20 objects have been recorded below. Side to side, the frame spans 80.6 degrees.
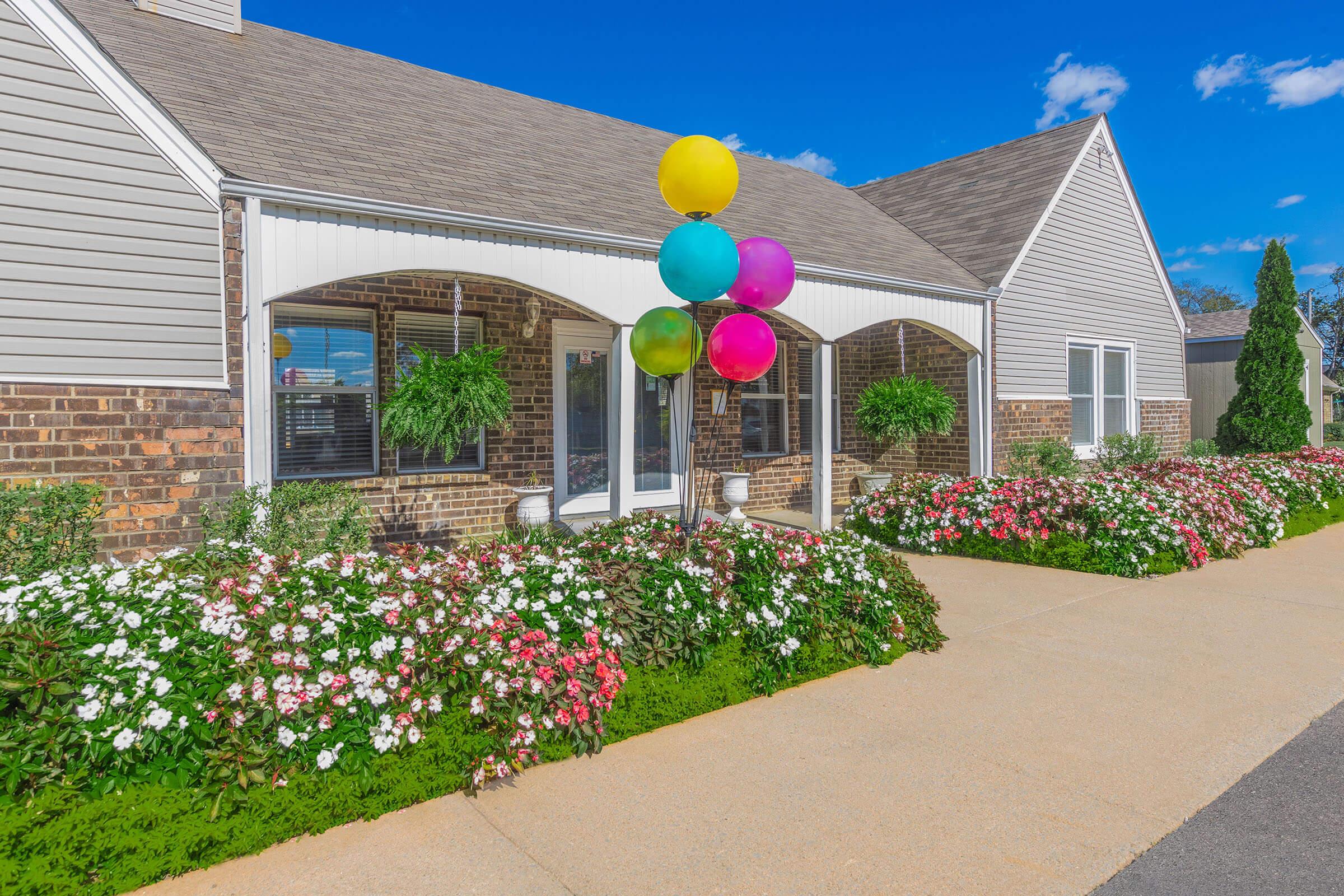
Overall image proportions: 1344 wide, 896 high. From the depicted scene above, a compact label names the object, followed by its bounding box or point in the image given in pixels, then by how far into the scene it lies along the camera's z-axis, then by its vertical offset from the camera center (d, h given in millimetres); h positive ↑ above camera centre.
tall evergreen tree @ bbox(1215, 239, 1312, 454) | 15047 +1086
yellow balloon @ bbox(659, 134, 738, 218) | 5102 +1715
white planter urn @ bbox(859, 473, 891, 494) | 11195 -639
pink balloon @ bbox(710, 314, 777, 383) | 5492 +637
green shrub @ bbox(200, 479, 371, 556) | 5293 -537
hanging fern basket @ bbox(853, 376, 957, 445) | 10500 +335
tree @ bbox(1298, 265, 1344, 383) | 54531 +7620
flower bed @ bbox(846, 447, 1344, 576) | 7500 -874
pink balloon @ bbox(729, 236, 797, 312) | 5453 +1141
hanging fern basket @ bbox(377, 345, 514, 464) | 6562 +337
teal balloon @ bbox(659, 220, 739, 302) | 5020 +1138
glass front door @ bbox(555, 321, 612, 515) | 9203 +239
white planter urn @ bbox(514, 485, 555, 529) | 8148 -686
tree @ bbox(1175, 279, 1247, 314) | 71062 +12052
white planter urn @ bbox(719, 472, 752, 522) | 9750 -648
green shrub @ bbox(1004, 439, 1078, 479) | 11211 -379
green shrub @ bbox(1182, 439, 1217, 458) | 14617 -326
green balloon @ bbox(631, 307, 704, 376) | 5363 +674
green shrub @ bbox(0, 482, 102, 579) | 4453 -470
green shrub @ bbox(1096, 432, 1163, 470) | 12422 -295
